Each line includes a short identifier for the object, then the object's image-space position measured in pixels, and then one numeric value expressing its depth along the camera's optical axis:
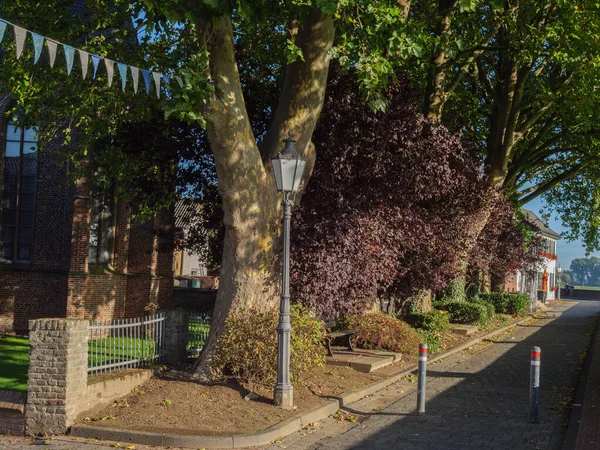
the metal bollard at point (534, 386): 10.09
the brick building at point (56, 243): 21.75
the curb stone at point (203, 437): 8.75
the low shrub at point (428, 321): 20.33
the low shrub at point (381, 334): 16.58
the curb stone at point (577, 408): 9.05
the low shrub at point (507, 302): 34.19
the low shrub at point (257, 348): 11.10
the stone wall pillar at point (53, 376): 9.34
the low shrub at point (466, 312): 25.75
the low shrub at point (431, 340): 18.06
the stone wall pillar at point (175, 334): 12.51
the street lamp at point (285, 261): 10.38
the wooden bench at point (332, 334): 14.74
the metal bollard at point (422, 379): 10.72
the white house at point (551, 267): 75.36
